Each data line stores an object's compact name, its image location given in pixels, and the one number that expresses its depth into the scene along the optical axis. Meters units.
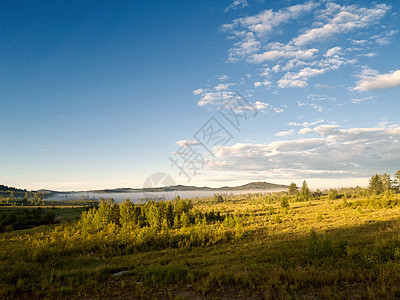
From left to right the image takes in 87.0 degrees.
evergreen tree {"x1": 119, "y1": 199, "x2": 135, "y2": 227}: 41.56
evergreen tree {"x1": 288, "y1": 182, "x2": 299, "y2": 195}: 137.91
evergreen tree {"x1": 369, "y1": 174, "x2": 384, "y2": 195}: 100.62
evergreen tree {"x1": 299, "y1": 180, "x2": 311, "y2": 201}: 110.31
